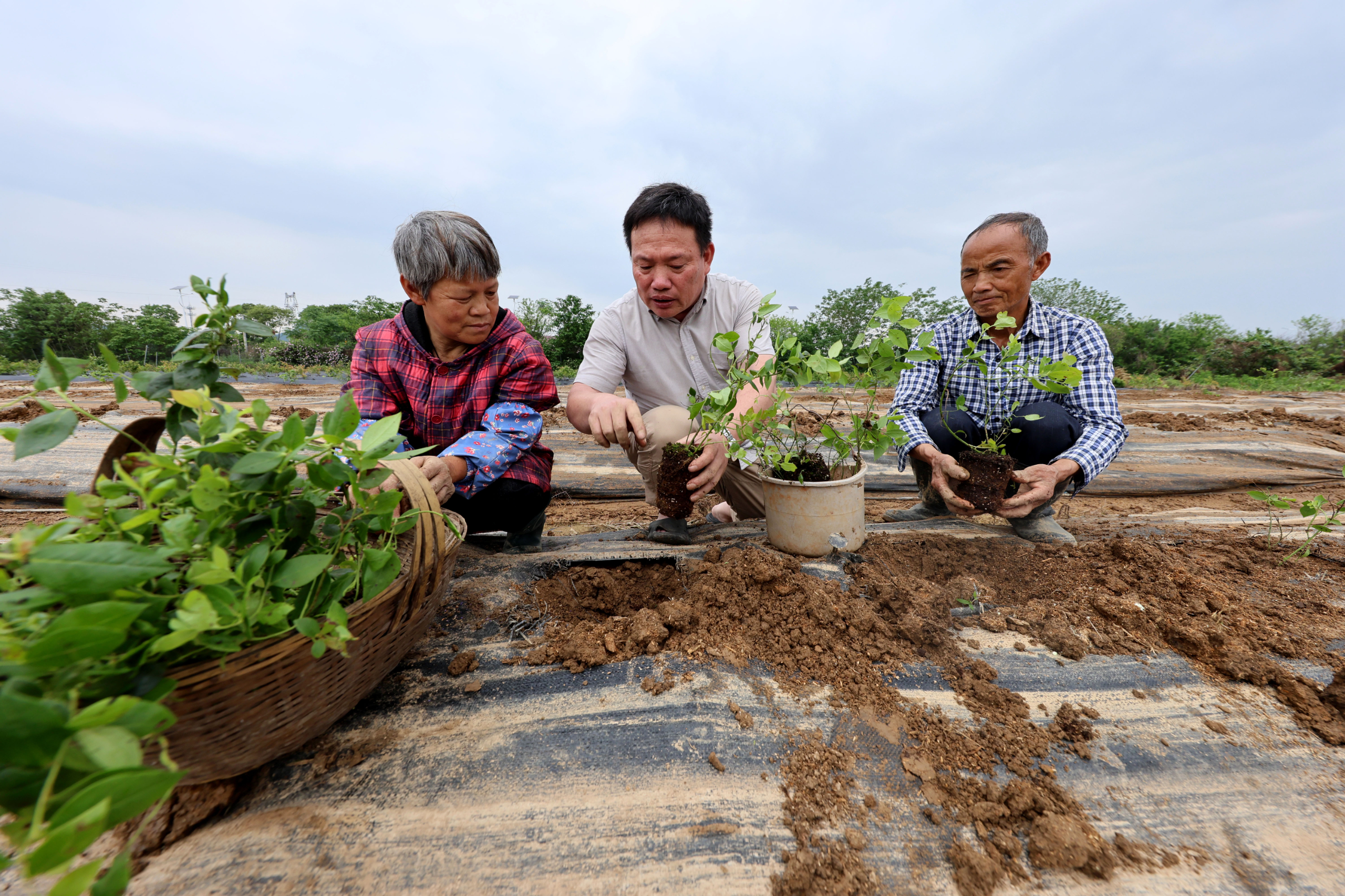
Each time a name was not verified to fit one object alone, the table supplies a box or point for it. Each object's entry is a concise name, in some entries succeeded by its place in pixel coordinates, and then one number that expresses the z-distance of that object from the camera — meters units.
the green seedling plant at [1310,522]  1.79
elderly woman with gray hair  1.71
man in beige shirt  1.92
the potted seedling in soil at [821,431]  1.56
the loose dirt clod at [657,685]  1.19
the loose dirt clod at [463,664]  1.26
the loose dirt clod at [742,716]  1.09
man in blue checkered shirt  1.96
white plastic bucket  1.71
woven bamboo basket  0.75
